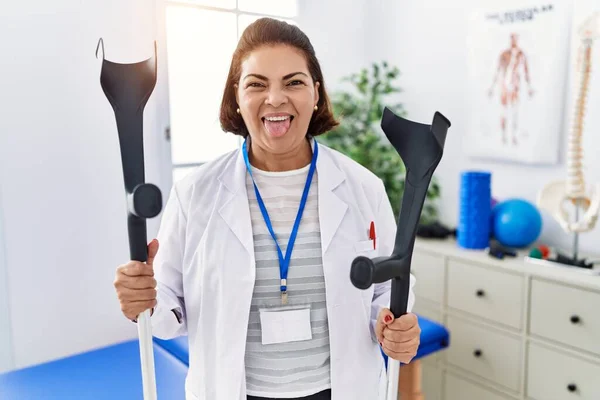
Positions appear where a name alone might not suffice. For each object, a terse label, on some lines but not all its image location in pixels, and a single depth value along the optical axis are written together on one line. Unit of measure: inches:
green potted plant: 110.3
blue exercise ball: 95.5
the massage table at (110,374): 73.9
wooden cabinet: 81.5
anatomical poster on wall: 96.1
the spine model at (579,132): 81.9
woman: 43.9
